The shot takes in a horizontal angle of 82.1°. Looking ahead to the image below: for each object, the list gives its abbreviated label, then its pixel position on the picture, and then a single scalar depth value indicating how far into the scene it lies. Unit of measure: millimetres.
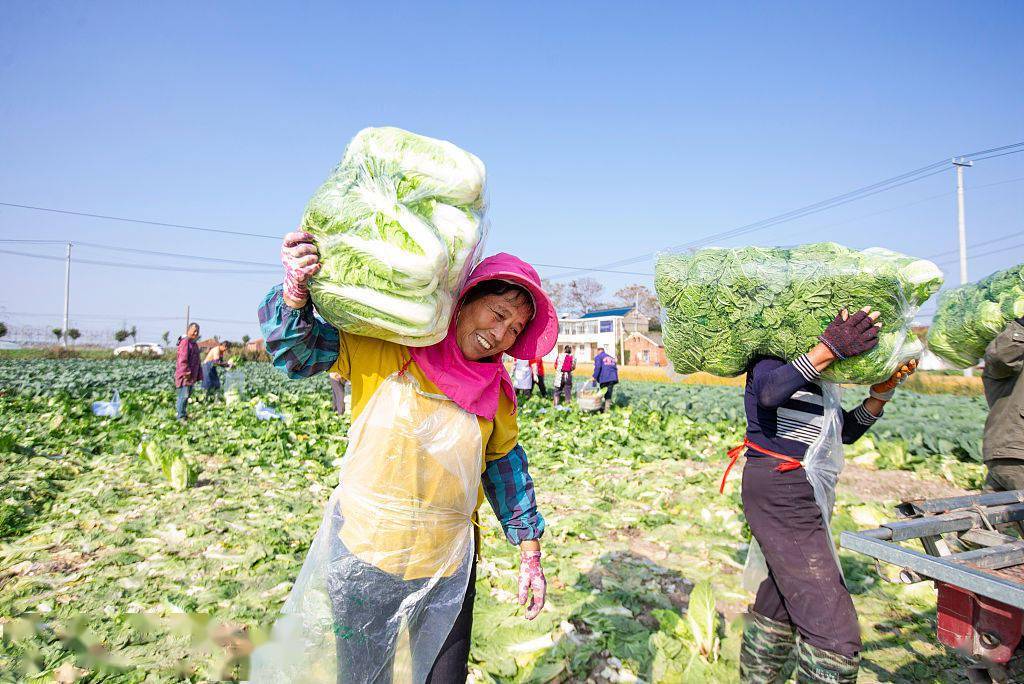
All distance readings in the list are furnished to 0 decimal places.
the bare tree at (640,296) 57872
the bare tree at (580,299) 66812
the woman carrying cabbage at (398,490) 1851
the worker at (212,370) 14359
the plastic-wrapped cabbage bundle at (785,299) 2596
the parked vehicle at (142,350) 44844
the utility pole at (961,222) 26062
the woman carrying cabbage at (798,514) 2631
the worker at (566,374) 14842
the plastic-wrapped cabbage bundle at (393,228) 1636
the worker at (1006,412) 3359
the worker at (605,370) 14391
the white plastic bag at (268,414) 11405
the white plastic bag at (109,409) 11727
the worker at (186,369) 11602
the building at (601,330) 52594
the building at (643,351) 52031
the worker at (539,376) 15820
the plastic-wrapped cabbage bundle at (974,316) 3469
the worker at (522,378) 14508
